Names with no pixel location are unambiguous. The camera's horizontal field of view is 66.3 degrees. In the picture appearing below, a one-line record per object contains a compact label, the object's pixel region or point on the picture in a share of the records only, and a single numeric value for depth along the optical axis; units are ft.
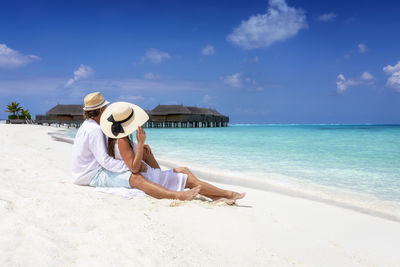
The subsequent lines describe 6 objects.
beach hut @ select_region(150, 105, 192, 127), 151.33
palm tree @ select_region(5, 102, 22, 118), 149.69
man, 10.06
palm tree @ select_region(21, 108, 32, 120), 155.74
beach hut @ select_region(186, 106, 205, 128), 158.71
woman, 9.64
